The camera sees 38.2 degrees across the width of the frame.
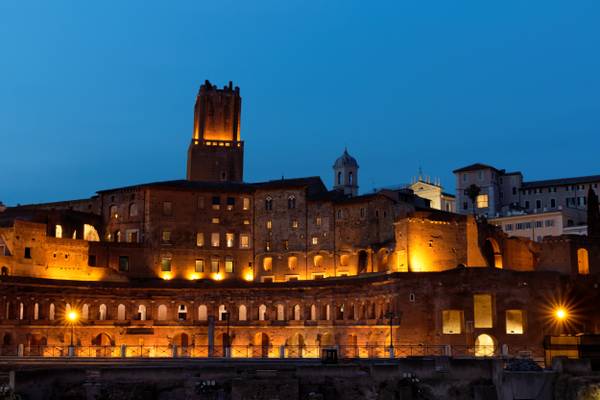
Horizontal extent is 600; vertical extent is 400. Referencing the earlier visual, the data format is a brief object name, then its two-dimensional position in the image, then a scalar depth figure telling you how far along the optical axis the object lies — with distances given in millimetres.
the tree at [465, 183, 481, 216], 114000
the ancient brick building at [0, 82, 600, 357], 71125
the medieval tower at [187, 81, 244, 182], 109562
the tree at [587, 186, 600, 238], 88000
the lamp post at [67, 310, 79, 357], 76338
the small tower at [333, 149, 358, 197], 122938
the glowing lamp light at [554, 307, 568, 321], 70438
